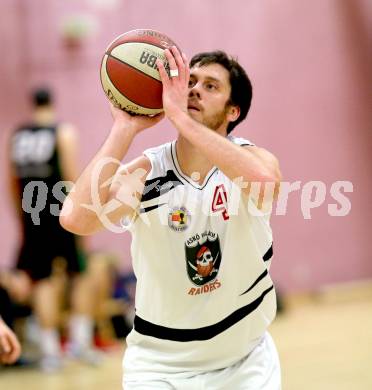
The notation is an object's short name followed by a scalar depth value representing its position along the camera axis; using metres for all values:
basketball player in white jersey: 7.35
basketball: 7.19
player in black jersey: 17.14
